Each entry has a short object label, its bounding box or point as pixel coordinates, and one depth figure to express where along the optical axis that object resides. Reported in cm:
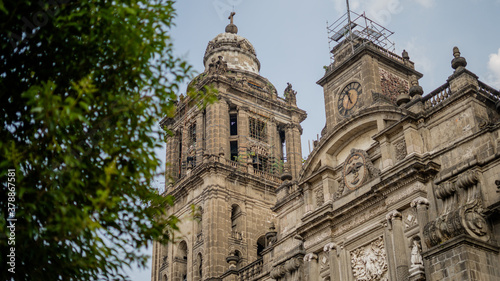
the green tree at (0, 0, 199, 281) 953
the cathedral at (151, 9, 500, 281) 1970
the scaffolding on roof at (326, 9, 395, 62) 3029
